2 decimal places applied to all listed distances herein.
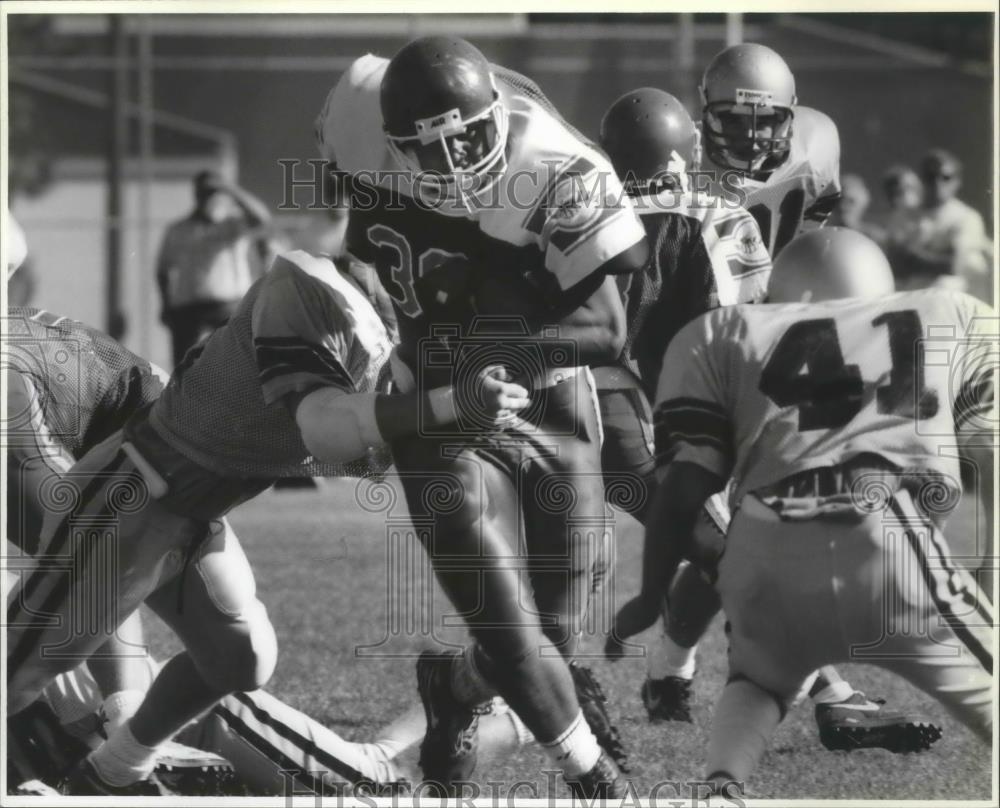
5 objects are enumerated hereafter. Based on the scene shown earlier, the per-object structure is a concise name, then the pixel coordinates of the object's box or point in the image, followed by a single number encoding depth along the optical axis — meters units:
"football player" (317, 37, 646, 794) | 6.04
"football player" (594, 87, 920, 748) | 7.05
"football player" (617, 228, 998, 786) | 5.69
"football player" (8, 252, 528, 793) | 6.52
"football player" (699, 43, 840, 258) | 7.03
